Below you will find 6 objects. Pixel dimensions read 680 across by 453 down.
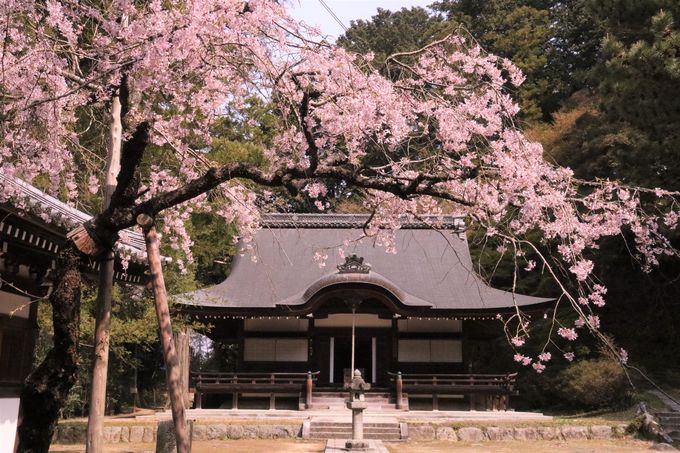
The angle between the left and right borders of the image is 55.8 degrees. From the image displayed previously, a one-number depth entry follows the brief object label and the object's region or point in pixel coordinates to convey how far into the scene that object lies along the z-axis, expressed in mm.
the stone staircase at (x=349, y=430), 12773
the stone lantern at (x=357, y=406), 10964
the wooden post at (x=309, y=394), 15781
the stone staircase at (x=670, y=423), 13039
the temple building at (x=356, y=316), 16031
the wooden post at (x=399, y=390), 15836
